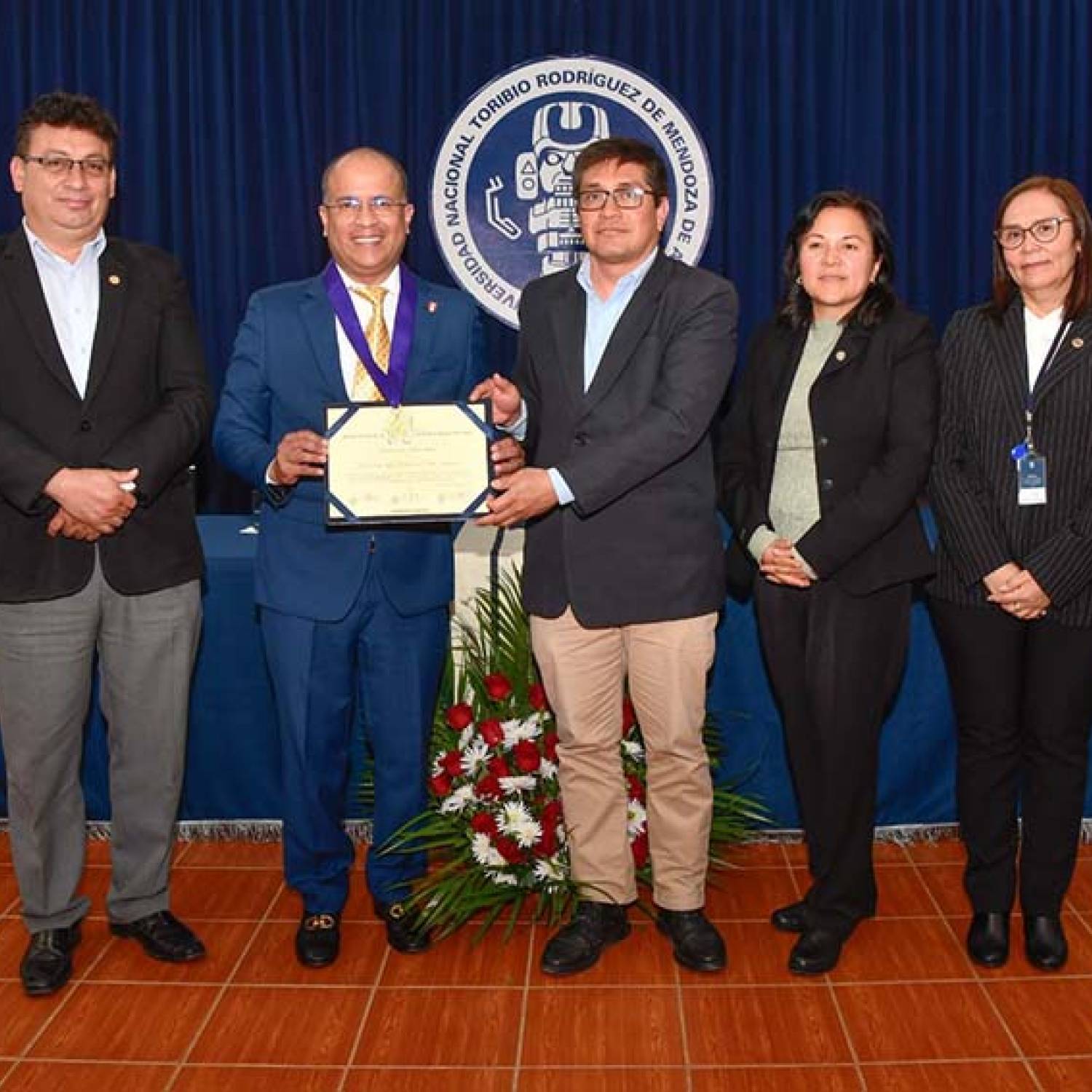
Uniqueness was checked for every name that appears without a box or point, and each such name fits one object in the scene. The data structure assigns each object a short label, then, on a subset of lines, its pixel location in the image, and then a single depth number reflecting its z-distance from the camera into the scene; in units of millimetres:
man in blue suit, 2727
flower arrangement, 3094
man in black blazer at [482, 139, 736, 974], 2648
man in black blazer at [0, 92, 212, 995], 2623
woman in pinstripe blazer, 2650
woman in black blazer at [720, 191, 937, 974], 2703
